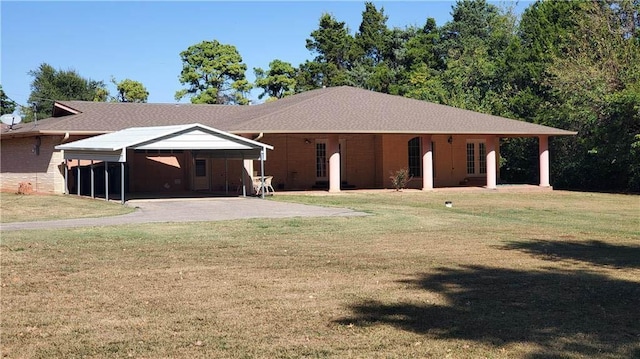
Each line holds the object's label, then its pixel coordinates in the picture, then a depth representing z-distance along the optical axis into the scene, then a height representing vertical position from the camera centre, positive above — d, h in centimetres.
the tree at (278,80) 6028 +830
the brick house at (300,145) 2794 +149
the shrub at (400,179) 3030 -2
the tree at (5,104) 7156 +792
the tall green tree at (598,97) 3103 +363
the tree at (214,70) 6310 +969
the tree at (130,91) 6681 +842
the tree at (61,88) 6450 +859
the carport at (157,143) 2275 +127
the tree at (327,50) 5953 +1130
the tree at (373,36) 6288 +1256
